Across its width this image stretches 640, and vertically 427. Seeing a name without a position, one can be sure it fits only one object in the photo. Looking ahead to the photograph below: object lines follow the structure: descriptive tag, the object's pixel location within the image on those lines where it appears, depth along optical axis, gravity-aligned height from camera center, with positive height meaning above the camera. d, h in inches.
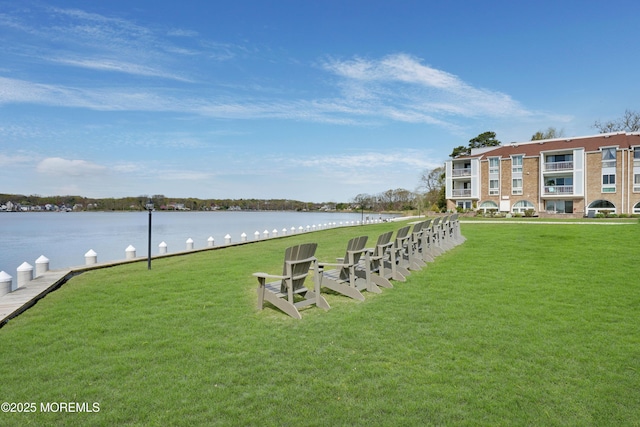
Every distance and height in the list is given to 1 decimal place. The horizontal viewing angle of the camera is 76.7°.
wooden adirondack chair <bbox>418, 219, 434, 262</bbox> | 427.8 -42.5
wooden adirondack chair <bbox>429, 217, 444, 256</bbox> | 482.6 -43.5
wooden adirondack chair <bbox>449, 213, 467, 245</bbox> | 631.6 -38.4
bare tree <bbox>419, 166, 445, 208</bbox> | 2591.0 +146.0
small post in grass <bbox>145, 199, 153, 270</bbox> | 472.6 +3.0
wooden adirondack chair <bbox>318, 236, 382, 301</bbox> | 279.4 -52.0
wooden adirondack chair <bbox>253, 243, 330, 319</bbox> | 237.9 -49.5
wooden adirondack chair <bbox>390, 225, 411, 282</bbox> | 332.8 -44.0
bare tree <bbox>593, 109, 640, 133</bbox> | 2204.7 +434.4
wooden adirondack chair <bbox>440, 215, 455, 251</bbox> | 545.6 -42.6
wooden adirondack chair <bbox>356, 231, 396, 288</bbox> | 307.3 -47.6
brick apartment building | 1609.3 +123.2
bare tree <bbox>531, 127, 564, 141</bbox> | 2657.5 +463.8
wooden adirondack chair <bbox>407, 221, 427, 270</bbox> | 385.7 -43.4
